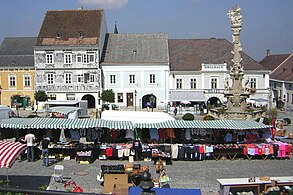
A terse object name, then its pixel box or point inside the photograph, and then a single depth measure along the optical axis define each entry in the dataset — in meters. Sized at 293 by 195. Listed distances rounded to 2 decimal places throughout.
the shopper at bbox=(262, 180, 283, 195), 11.07
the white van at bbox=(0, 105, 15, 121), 24.48
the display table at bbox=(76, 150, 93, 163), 17.05
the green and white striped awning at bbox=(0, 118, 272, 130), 18.31
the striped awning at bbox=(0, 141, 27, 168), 11.26
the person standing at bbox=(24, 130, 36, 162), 16.74
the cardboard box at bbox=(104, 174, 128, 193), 12.57
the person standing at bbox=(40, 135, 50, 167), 16.17
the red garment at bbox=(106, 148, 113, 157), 17.50
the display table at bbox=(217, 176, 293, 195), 11.13
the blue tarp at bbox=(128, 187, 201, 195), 9.36
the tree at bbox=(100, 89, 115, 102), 41.25
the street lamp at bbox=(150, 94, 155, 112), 43.44
